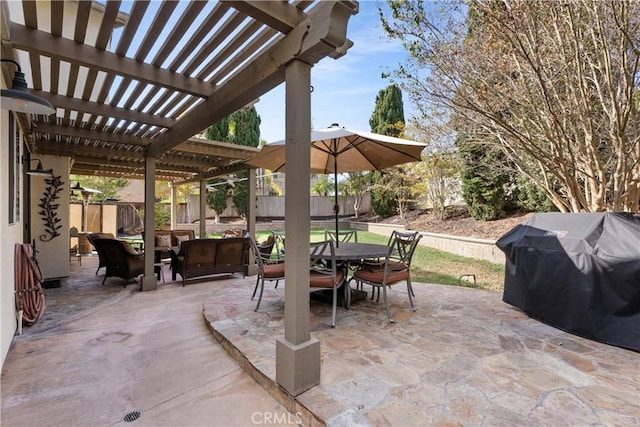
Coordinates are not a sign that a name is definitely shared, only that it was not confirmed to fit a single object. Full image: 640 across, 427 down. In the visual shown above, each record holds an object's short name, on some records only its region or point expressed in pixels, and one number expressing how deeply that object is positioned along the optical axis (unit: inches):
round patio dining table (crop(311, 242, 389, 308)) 137.4
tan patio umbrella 145.2
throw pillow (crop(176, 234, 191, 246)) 310.6
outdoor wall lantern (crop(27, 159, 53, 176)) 182.4
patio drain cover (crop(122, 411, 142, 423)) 79.4
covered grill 105.2
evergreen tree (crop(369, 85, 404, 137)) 604.7
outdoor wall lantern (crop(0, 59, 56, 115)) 78.1
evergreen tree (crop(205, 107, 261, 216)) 626.5
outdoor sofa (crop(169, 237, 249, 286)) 221.9
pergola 80.1
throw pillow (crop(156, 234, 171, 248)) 295.4
